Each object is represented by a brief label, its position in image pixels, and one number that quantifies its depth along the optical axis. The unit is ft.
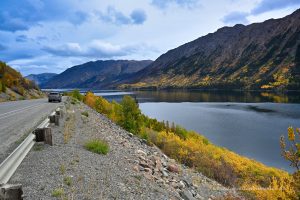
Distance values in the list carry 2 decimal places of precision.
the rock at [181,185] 39.21
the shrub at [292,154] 18.06
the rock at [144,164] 40.97
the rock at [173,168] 49.12
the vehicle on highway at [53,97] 138.31
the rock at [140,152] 49.33
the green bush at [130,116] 89.86
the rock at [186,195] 33.91
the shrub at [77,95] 185.49
